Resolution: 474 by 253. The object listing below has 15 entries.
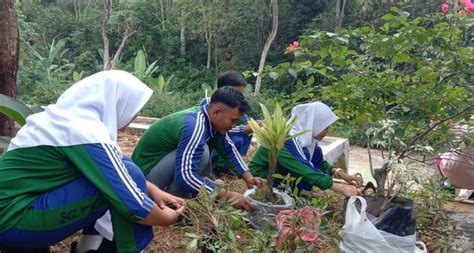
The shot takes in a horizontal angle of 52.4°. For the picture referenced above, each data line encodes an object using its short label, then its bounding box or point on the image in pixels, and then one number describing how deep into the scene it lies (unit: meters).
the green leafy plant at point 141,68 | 13.11
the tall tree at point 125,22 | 17.55
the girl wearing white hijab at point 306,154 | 2.81
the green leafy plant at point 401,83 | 2.38
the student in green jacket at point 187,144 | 2.43
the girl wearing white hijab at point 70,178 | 1.61
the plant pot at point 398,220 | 2.38
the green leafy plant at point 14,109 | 2.69
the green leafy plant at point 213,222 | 1.83
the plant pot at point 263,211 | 2.38
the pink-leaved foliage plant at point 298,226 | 1.81
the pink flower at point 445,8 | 2.61
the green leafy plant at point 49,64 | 13.86
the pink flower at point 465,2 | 2.44
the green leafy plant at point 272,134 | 2.47
